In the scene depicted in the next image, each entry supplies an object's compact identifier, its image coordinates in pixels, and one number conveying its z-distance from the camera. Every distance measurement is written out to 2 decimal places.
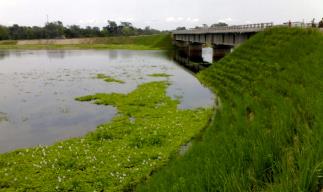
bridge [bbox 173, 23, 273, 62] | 53.55
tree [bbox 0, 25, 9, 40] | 192.46
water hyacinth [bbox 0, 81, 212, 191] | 13.41
